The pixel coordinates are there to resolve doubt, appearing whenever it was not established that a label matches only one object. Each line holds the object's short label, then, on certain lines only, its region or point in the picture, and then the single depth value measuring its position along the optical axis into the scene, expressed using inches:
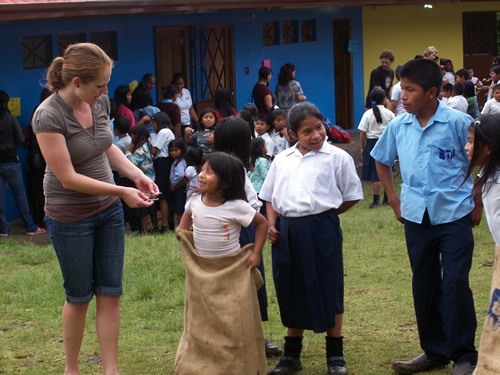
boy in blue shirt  219.8
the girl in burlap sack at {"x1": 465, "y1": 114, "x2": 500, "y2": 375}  178.4
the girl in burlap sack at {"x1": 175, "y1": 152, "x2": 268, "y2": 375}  210.7
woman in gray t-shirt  202.8
